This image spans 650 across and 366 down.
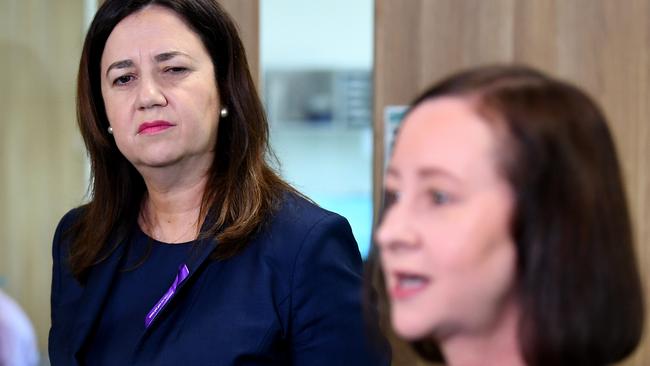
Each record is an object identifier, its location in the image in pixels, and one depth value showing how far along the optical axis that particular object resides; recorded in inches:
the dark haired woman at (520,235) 87.2
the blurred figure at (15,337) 128.5
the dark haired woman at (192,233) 107.8
